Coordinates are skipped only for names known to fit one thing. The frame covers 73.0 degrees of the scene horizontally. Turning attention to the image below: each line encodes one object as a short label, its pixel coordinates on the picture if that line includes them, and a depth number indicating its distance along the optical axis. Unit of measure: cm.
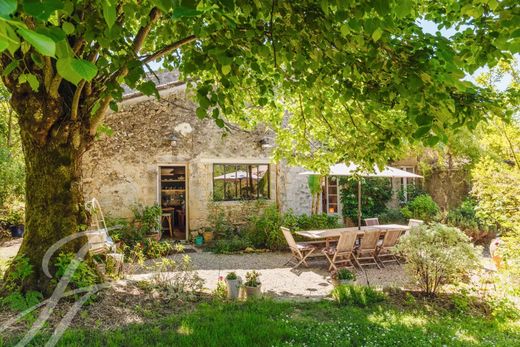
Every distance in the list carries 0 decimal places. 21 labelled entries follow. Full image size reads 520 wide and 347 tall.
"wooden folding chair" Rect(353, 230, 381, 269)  838
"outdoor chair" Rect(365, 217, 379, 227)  1066
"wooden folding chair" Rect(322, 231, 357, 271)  790
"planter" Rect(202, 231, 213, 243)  1122
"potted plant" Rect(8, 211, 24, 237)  1195
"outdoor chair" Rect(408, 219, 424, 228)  981
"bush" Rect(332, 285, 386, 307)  562
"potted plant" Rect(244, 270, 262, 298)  585
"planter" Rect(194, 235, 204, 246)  1122
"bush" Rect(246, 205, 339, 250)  1084
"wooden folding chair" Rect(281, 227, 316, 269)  846
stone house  1059
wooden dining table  858
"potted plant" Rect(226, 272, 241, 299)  589
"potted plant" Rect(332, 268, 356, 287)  650
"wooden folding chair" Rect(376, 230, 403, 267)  885
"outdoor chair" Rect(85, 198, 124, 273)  551
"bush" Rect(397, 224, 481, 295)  615
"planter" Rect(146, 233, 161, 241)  1022
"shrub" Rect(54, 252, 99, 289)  460
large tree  233
